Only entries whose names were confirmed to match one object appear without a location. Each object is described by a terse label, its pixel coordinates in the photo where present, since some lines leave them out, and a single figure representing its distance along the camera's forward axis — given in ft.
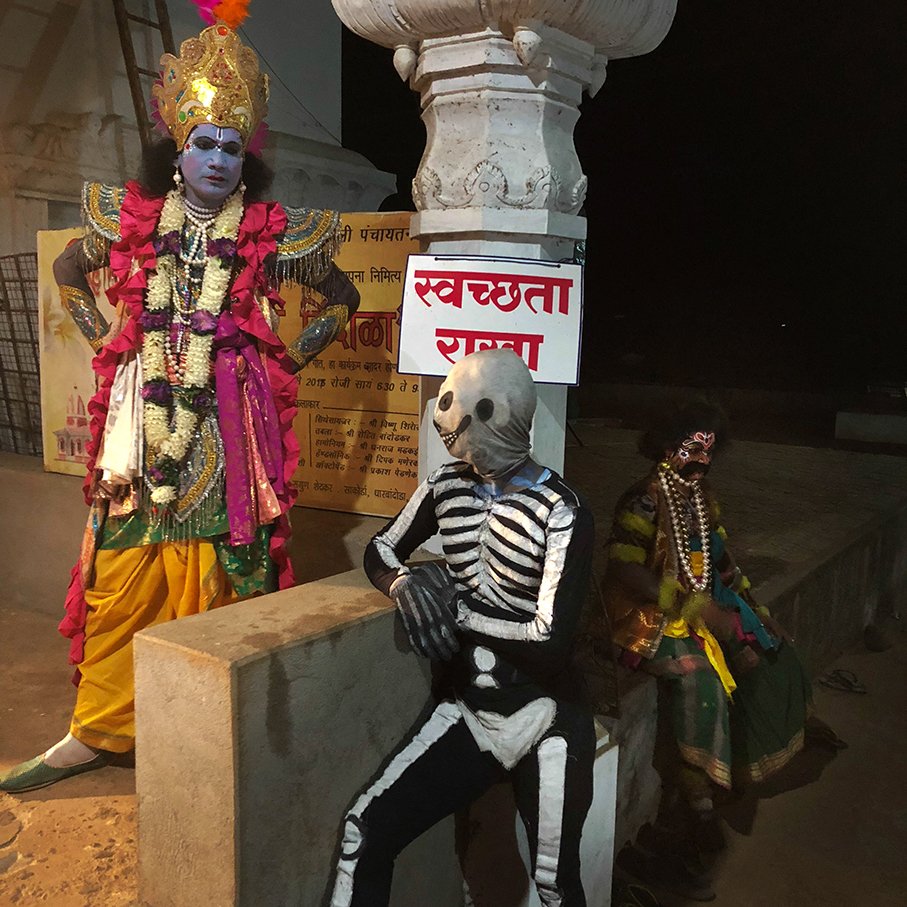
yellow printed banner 12.70
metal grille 18.93
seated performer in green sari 10.99
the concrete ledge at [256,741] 5.78
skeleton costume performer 6.58
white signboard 8.44
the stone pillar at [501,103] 8.08
